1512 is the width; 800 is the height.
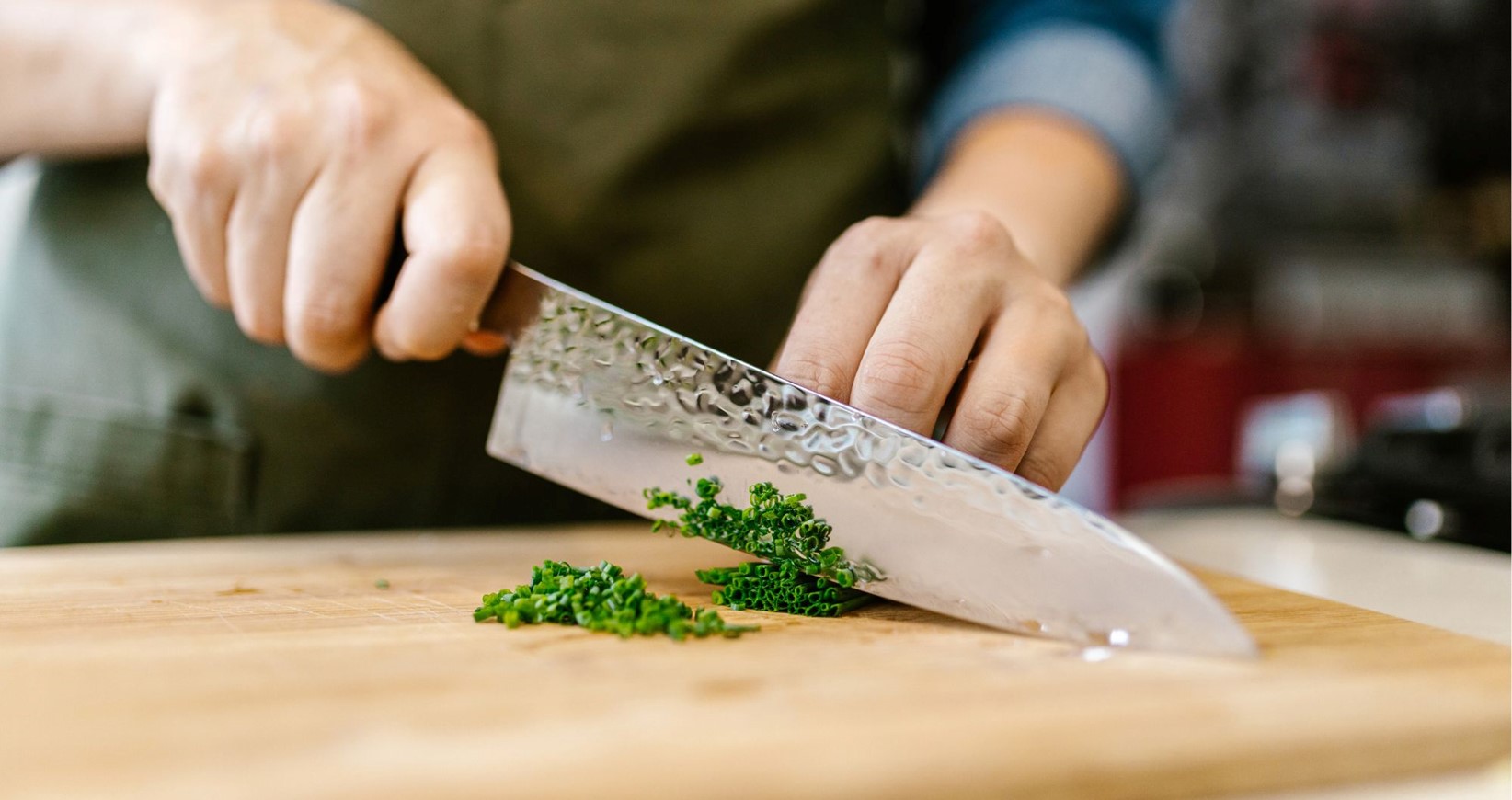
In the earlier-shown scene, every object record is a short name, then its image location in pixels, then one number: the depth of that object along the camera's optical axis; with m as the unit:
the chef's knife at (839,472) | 0.42
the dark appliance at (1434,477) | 0.58
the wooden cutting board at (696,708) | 0.36
